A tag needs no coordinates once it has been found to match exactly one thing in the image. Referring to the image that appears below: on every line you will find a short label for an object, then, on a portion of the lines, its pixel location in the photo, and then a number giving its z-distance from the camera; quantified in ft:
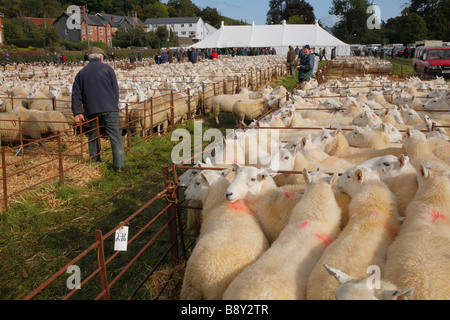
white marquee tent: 140.56
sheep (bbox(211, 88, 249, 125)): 41.57
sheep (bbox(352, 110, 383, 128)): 22.75
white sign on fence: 9.54
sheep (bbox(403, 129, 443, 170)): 15.12
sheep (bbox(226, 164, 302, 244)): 11.68
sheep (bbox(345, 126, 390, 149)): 19.15
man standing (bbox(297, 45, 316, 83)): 43.49
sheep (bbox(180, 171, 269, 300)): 9.14
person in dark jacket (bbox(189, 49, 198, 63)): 101.84
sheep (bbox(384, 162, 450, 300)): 7.20
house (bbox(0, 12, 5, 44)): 188.75
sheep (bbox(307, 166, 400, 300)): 8.05
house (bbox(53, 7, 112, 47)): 244.85
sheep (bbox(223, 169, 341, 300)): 7.72
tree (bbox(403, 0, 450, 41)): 203.72
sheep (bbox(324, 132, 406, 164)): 17.12
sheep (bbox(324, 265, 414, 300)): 6.28
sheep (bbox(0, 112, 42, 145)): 29.14
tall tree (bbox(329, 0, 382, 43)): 253.90
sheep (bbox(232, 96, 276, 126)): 37.86
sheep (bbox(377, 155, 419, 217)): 11.74
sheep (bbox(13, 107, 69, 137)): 30.53
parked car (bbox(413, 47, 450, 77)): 73.61
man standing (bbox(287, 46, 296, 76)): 73.07
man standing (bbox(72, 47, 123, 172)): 22.65
